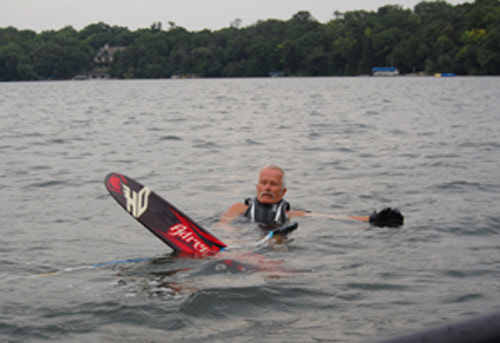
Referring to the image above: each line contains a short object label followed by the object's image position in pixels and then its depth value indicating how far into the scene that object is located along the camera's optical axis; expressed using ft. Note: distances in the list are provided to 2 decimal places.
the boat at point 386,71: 434.71
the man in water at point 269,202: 24.61
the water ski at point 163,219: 21.09
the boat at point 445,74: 360.69
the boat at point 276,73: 519.60
